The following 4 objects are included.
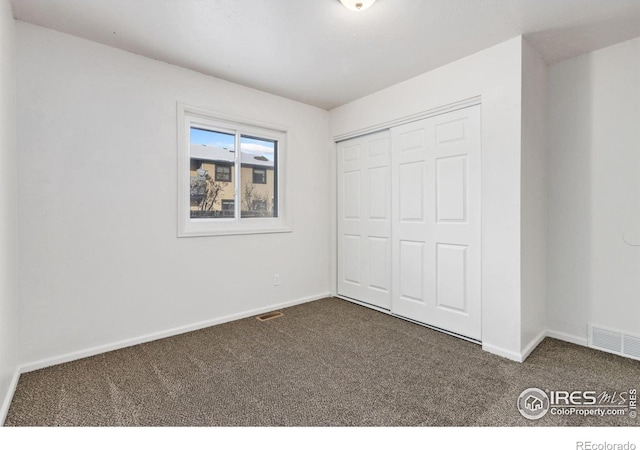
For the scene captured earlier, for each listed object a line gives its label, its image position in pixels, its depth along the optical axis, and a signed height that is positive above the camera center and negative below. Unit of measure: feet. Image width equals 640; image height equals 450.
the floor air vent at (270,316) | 10.52 -3.27
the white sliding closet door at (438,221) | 8.63 +0.03
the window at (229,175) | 9.54 +1.65
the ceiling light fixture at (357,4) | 6.07 +4.39
